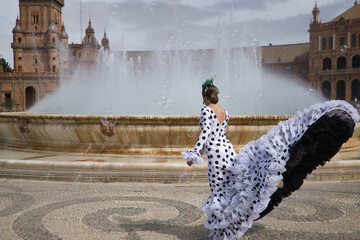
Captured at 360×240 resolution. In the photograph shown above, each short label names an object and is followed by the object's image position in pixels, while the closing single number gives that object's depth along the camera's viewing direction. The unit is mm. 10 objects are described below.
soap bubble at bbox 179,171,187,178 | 5566
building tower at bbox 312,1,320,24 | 55438
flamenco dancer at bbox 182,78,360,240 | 2547
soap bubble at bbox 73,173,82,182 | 5562
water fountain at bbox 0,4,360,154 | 6816
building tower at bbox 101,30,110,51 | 75469
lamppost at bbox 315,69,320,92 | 53456
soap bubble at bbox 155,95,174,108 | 9242
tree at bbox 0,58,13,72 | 83900
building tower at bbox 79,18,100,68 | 70688
